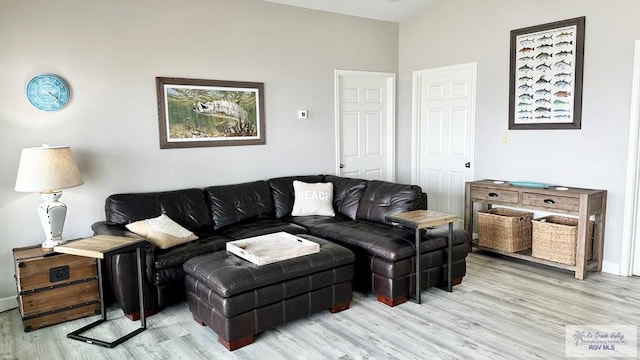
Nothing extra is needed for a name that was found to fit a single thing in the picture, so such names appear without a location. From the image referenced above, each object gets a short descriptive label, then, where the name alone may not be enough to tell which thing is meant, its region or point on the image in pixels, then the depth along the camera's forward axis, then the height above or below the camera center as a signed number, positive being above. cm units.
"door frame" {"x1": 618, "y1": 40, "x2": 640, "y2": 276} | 389 -47
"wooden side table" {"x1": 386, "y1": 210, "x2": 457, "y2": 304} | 341 -66
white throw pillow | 464 -63
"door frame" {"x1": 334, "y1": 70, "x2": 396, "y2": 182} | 558 +22
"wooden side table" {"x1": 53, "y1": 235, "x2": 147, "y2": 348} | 284 -69
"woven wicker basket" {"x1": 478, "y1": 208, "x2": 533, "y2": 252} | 446 -97
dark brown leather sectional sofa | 337 -81
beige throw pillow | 347 -71
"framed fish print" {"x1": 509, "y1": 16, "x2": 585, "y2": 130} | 424 +61
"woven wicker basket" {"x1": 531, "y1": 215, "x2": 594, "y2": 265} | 404 -98
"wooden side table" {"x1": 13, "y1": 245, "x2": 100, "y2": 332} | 314 -104
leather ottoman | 285 -103
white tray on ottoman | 310 -80
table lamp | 322 -25
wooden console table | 395 -65
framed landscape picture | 427 +30
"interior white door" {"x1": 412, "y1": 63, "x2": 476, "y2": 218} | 530 +6
